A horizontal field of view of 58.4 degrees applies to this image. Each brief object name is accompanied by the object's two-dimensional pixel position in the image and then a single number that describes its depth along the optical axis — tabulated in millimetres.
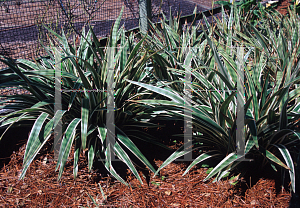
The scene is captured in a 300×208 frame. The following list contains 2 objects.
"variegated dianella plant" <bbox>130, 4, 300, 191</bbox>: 1642
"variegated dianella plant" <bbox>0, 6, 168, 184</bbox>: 1755
